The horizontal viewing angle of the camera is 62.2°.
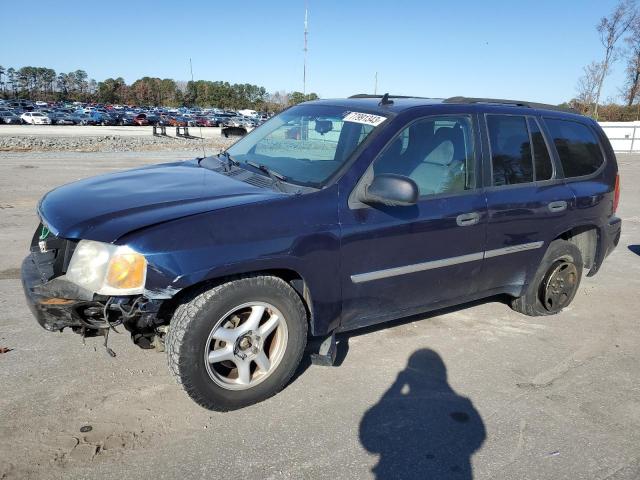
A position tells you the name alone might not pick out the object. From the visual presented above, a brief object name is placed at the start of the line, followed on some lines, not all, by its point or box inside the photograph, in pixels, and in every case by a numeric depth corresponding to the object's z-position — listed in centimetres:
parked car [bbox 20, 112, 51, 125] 5150
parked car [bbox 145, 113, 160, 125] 5900
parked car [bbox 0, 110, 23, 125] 4947
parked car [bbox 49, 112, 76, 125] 5304
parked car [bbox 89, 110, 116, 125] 5513
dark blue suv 285
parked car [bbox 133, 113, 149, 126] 5753
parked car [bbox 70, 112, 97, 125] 5441
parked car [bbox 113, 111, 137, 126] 5704
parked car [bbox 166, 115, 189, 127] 5308
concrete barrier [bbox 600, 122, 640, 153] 2597
